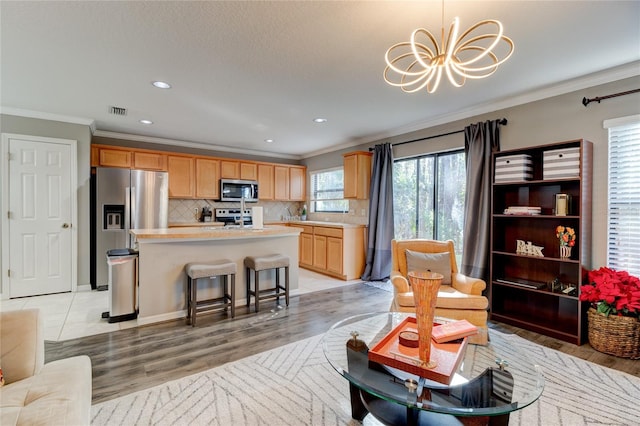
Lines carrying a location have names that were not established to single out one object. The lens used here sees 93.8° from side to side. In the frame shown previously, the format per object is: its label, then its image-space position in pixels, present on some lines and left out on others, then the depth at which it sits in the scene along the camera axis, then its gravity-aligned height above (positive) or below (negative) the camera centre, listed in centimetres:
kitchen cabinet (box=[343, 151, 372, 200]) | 550 +67
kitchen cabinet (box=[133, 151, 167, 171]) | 527 +85
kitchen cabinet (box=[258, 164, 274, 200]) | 662 +61
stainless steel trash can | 326 -85
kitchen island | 328 -59
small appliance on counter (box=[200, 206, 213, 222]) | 611 -13
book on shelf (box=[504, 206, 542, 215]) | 323 +2
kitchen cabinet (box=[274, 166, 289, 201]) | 685 +62
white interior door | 412 -13
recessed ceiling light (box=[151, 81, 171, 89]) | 314 +132
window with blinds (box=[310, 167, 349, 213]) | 632 +41
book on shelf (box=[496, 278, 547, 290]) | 320 -79
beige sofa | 121 -83
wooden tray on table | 145 -77
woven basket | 258 -107
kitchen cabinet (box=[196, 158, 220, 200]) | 588 +60
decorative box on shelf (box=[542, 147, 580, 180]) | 294 +49
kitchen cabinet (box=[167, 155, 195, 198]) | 560 +62
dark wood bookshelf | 294 -45
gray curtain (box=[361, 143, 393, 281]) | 510 -12
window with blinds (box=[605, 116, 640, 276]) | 279 +16
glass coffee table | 135 -87
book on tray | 173 -71
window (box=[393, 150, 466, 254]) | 430 +23
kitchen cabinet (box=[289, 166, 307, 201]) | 706 +64
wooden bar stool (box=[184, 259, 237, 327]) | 322 -87
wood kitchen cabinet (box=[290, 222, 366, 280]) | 524 -73
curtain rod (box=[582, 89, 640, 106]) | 273 +111
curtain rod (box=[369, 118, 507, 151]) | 365 +111
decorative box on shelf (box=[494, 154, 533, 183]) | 331 +49
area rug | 181 -126
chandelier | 169 +136
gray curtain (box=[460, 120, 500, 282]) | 367 +19
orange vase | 146 -46
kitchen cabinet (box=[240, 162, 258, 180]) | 639 +83
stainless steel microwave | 614 +40
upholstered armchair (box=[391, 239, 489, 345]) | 280 -73
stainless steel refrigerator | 461 -1
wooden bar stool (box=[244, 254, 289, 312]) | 365 -74
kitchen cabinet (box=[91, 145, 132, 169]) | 491 +86
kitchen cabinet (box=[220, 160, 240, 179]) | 614 +83
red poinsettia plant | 258 -71
